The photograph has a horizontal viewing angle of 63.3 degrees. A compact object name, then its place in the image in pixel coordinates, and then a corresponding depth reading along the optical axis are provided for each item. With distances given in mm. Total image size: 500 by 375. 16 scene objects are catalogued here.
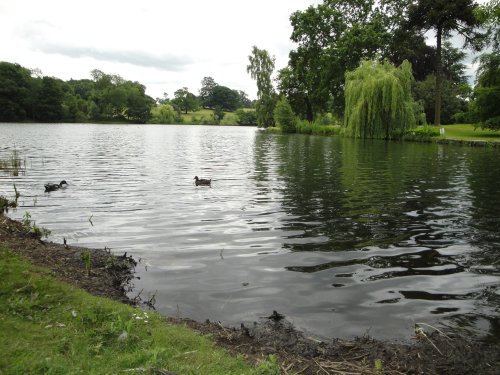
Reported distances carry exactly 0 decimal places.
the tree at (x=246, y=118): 165000
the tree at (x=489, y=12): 19734
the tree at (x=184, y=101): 193750
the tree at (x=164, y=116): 160625
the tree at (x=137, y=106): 151500
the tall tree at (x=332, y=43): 61719
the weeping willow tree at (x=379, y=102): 43656
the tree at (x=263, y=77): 83312
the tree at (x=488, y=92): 42216
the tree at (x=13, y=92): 103688
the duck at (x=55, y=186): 15797
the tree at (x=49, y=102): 110000
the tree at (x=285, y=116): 71125
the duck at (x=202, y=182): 17630
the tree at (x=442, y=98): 61812
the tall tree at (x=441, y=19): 48281
